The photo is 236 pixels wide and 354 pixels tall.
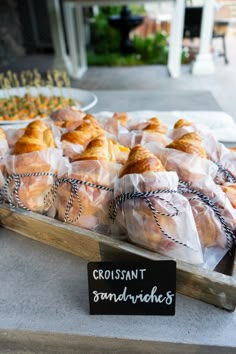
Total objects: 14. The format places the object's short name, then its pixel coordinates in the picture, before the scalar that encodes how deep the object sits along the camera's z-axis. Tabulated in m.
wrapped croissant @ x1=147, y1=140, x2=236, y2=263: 0.63
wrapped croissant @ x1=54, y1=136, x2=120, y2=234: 0.68
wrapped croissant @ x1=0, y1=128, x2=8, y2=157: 0.84
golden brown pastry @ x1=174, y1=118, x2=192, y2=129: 0.98
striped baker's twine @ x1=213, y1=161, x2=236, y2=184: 0.77
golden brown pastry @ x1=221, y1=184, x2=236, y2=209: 0.69
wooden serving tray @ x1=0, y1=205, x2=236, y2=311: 0.55
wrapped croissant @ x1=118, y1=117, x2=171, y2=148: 0.87
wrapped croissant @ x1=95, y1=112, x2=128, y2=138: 1.02
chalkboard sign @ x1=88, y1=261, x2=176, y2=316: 0.56
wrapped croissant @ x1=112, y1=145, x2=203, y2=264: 0.59
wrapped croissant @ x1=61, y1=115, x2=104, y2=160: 0.84
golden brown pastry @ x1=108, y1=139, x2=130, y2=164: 0.81
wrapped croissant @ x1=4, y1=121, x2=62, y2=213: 0.73
